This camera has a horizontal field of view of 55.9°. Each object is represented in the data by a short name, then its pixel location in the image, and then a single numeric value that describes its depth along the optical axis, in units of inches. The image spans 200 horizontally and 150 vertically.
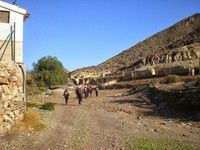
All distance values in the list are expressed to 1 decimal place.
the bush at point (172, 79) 1046.3
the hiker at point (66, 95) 775.3
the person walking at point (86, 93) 1013.5
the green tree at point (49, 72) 1648.8
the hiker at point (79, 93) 753.2
